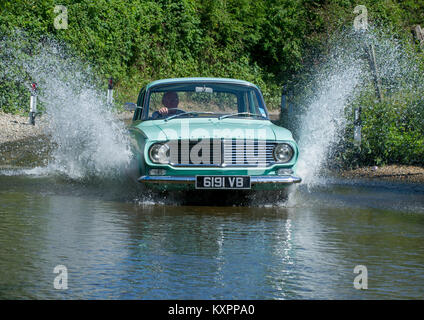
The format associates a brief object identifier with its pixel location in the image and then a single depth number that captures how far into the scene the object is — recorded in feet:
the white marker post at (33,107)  71.05
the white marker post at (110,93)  80.69
